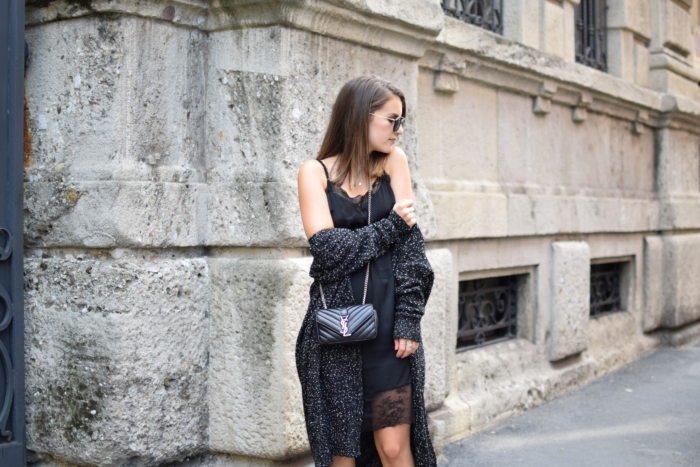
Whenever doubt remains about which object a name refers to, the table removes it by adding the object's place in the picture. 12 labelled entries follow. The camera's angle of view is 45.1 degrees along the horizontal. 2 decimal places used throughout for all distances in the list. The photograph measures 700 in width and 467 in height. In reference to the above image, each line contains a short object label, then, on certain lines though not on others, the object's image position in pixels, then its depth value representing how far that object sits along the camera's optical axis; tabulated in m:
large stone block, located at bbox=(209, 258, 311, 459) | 3.54
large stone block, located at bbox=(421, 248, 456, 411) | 4.32
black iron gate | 3.46
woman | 2.81
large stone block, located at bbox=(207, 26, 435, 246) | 3.58
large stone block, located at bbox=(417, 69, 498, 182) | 4.91
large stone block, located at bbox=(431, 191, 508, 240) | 4.80
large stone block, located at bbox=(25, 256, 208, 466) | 3.39
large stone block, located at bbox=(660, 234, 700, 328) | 7.89
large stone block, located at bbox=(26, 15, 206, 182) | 3.47
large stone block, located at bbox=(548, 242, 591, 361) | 6.03
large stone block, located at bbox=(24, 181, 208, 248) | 3.40
